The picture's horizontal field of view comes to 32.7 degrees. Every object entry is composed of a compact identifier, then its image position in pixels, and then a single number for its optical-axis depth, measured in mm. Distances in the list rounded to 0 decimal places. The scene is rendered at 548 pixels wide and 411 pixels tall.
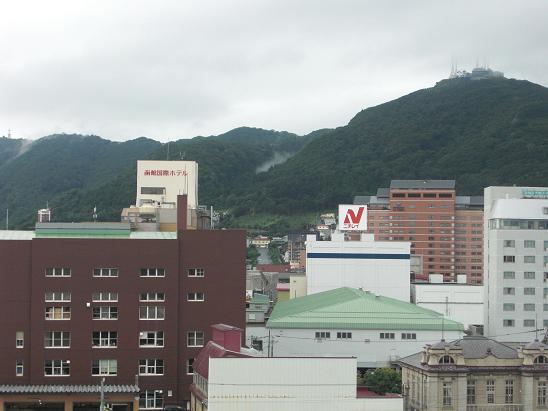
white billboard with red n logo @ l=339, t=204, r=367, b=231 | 136125
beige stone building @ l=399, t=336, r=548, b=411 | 67000
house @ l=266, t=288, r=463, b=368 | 90062
